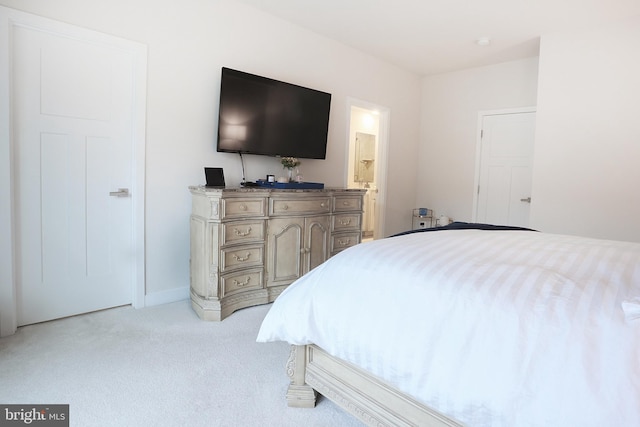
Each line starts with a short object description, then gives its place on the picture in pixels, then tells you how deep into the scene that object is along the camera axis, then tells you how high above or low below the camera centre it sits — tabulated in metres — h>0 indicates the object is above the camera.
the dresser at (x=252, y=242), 2.87 -0.45
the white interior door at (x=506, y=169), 4.71 +0.35
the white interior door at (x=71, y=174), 2.54 +0.05
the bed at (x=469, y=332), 0.98 -0.43
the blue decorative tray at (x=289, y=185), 3.38 +0.03
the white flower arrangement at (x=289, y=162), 3.68 +0.25
